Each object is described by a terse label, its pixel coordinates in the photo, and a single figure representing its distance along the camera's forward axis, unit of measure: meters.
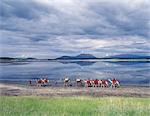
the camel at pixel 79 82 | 23.92
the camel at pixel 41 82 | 23.02
